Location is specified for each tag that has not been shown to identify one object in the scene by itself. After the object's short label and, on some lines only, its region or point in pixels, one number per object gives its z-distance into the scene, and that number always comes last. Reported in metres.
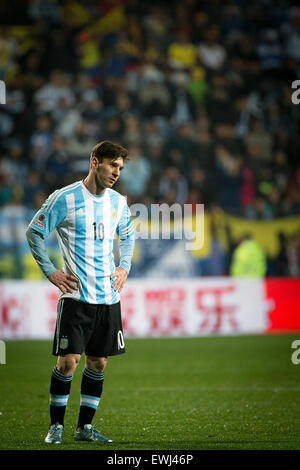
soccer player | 10.48
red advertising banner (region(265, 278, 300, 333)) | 27.55
